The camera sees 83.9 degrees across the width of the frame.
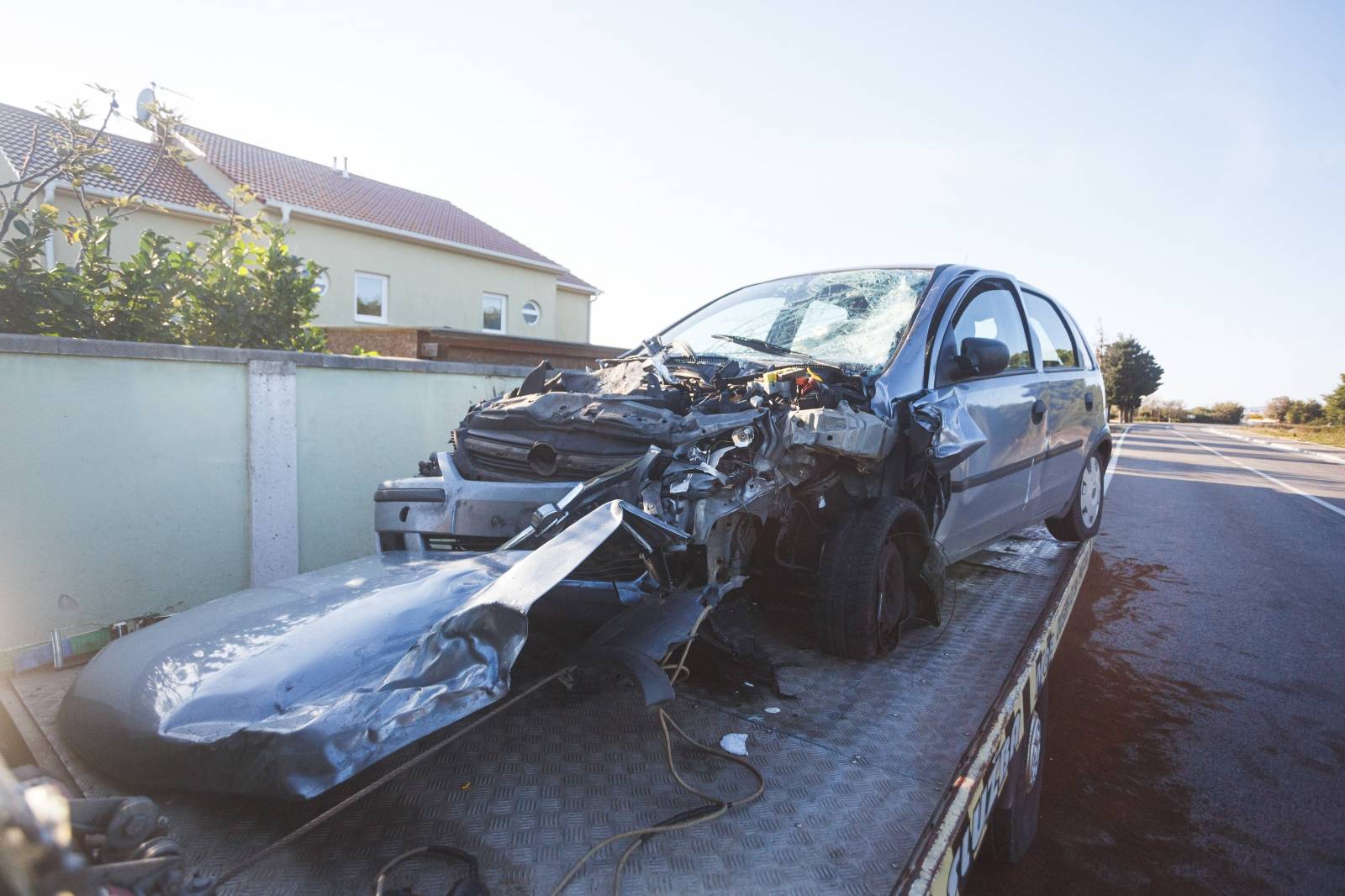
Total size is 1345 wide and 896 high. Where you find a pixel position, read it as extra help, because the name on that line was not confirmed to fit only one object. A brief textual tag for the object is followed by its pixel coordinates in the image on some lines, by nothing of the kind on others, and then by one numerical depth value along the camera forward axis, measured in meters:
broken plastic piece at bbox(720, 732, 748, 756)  2.17
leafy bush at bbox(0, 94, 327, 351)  4.38
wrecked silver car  1.67
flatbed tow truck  1.60
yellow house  13.68
